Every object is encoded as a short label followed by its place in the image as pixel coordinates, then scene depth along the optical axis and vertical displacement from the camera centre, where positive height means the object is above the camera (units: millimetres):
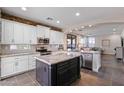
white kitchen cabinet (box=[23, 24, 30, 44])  3551 +519
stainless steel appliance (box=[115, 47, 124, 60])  6306 -636
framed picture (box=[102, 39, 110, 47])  9956 +334
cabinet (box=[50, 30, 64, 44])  4852 +531
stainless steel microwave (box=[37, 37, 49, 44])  4128 +264
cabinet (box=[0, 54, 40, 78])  2796 -855
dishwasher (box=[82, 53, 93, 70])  3904 -847
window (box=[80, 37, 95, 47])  11102 +593
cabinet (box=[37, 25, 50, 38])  4133 +770
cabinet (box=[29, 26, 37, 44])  3787 +521
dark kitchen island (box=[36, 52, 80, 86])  1938 -781
